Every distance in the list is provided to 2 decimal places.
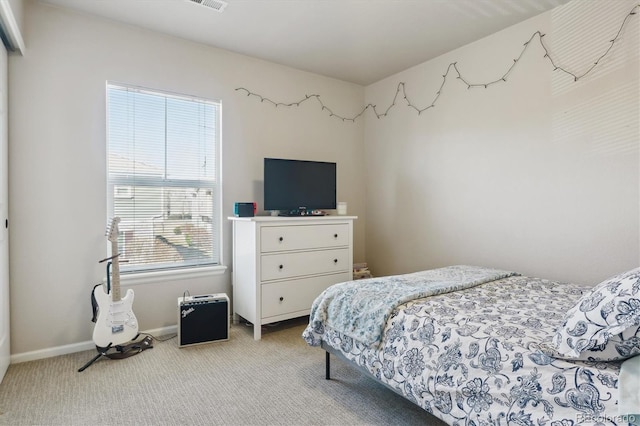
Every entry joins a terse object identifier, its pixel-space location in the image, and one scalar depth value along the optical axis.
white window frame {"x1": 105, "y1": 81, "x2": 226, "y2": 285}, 2.86
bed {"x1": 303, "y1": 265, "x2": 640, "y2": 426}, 1.09
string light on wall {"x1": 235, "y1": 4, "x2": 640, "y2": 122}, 2.38
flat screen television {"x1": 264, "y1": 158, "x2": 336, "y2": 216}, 3.29
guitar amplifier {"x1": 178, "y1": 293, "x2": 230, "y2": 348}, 2.77
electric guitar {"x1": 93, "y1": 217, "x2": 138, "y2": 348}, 2.50
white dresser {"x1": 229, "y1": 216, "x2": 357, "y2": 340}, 2.94
